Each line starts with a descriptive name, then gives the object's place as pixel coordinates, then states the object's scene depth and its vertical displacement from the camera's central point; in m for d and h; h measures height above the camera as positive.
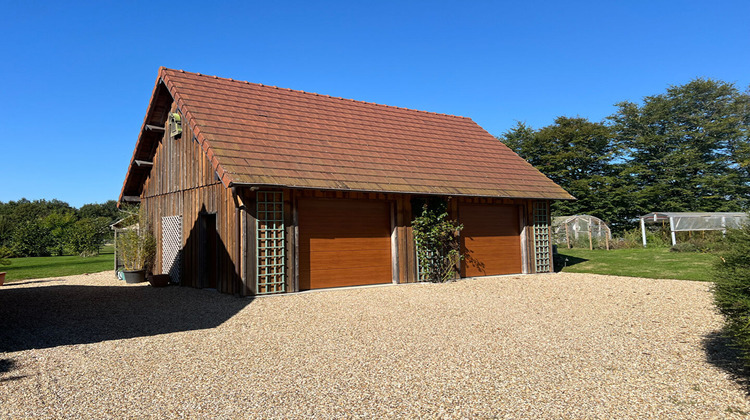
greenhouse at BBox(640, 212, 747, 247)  26.34 +0.46
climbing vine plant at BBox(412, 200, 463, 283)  12.46 -0.16
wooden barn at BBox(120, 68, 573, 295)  10.41 +1.26
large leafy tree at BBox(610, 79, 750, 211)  34.97 +6.44
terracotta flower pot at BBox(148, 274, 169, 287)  12.60 -0.97
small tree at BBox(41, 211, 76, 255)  29.89 +0.80
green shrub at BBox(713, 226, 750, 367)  4.04 -0.53
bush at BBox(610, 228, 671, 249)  27.01 -0.62
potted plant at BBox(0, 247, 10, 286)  9.98 -0.12
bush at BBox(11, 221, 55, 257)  27.92 +0.51
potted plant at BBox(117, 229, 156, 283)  13.89 -0.21
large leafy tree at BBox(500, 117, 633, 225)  36.97 +5.77
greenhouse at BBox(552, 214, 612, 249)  27.58 +0.09
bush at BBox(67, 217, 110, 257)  26.81 +0.60
